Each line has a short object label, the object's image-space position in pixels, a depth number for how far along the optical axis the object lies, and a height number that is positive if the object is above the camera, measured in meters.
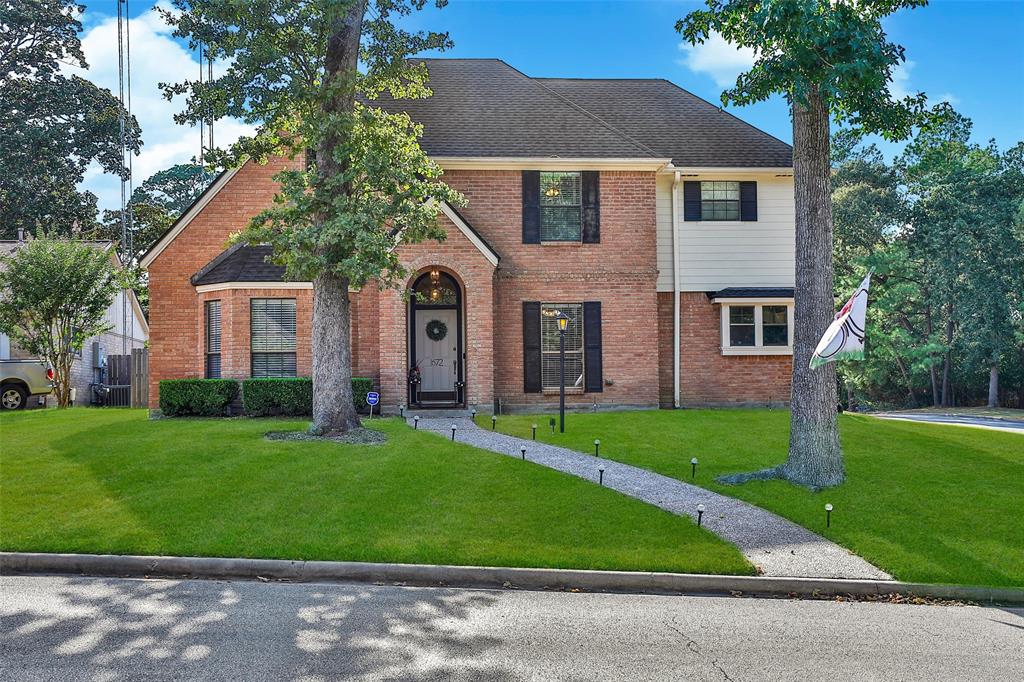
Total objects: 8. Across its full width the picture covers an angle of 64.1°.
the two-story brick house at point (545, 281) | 18.45 +1.48
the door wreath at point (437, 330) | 19.58 +0.33
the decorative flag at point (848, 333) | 10.43 +0.08
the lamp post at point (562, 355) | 15.24 -0.24
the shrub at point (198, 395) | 17.91 -1.07
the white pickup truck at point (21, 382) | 25.42 -1.05
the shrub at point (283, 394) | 17.48 -1.04
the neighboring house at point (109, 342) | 30.28 +0.23
